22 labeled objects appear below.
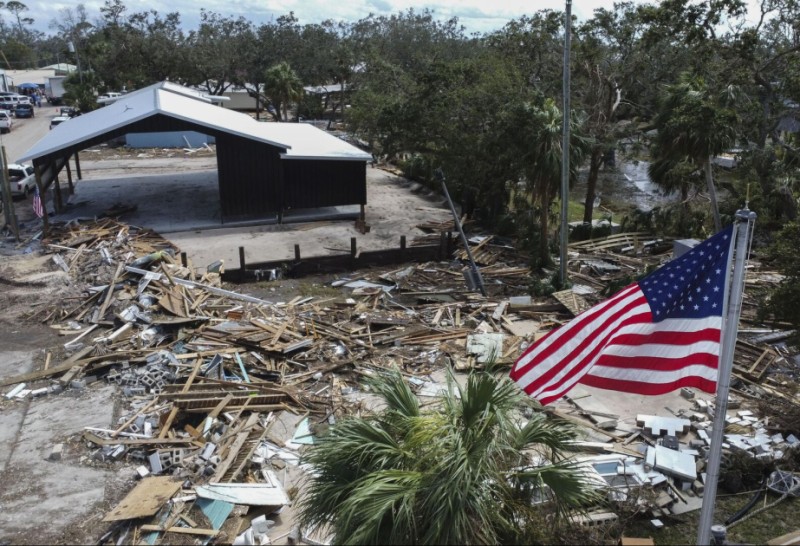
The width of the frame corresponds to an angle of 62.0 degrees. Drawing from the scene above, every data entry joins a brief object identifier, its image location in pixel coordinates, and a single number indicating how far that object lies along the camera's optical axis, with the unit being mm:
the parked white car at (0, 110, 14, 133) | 50831
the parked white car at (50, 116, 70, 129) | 46319
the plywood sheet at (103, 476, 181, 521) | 9555
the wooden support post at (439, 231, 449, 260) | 25703
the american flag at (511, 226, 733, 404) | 7020
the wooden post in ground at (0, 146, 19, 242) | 24594
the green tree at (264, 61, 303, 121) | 53375
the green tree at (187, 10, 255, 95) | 59844
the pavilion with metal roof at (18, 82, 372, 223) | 26406
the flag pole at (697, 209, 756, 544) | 6207
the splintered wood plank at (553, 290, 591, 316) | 18938
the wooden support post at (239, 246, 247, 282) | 22438
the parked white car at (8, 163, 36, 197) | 30859
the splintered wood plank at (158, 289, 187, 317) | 17219
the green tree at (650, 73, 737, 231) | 19469
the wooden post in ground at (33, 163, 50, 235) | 24656
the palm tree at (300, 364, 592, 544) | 6215
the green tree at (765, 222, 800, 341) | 12062
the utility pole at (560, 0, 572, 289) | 18419
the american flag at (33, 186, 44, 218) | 25205
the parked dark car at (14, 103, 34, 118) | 61119
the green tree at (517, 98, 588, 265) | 21625
